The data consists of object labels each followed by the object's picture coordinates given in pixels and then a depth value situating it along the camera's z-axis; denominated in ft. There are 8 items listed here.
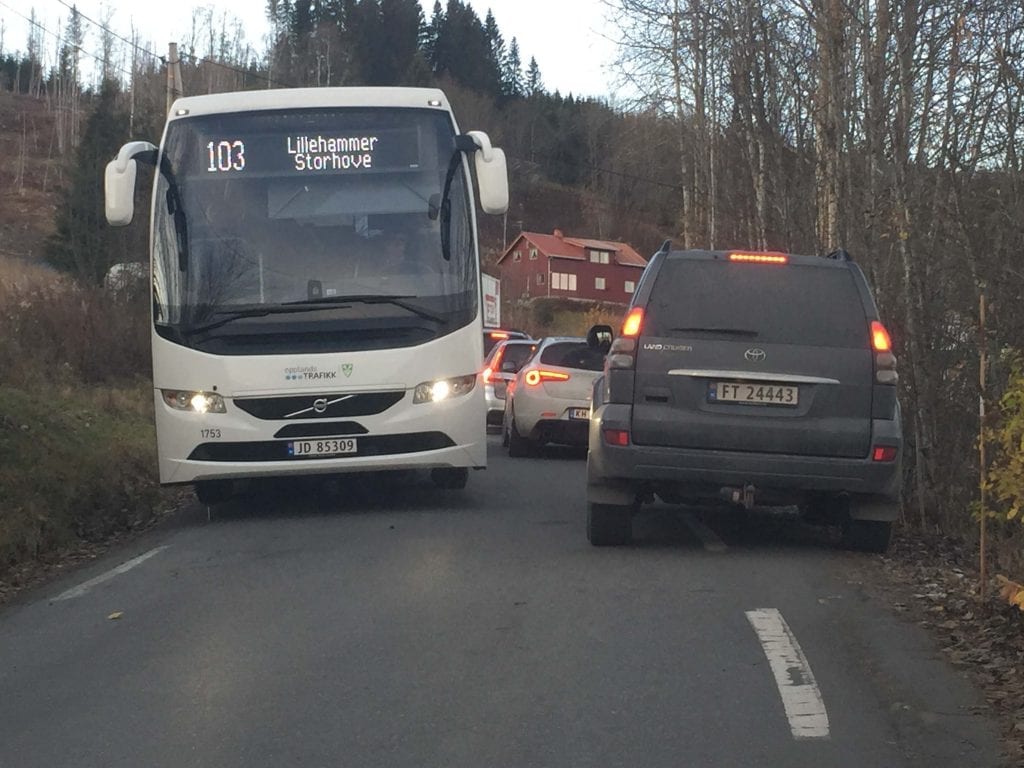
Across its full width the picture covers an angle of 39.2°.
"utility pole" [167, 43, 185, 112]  88.43
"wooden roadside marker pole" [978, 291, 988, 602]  26.71
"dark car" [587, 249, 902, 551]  30.96
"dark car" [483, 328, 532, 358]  90.53
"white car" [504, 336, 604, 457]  61.72
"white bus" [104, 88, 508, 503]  38.96
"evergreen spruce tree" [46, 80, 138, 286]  106.69
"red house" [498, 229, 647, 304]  312.91
